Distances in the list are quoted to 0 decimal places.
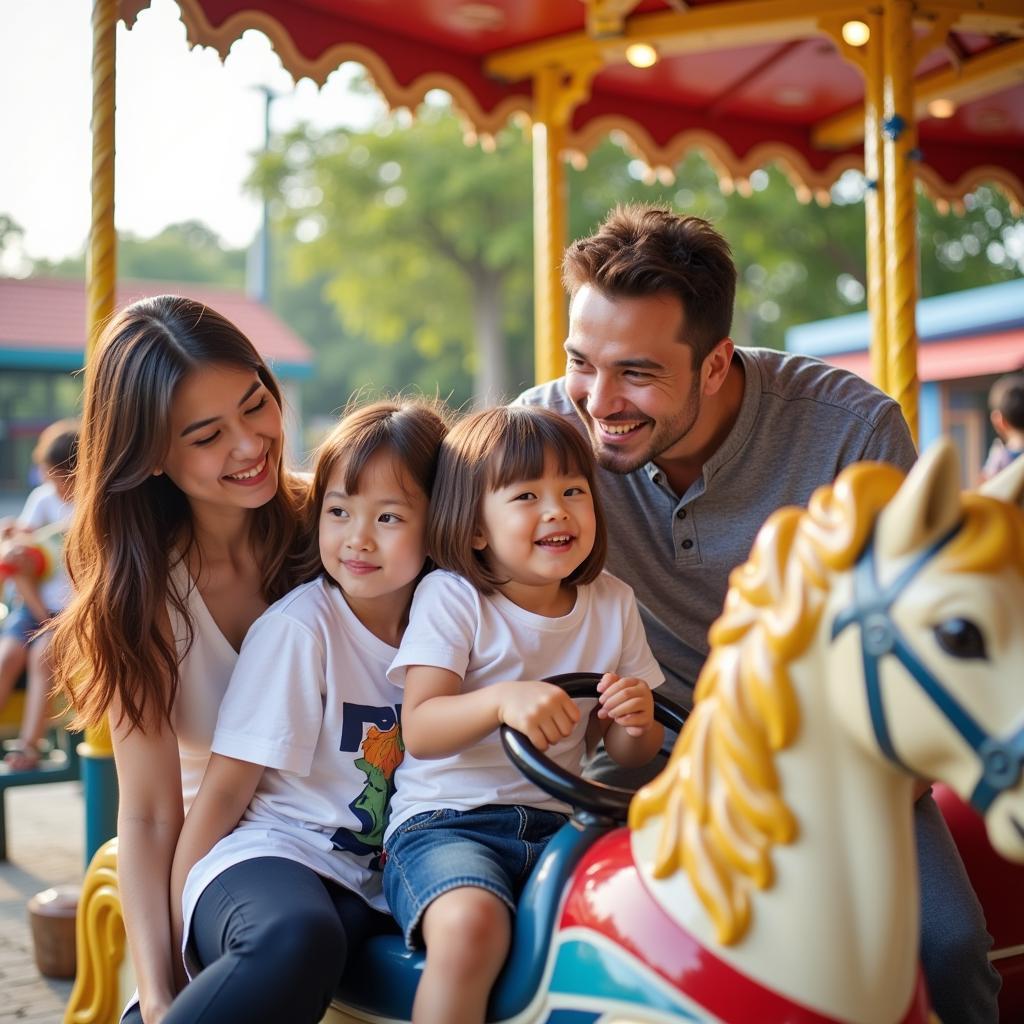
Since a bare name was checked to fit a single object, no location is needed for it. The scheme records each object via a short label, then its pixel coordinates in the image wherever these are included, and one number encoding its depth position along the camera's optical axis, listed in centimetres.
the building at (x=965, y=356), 1030
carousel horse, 127
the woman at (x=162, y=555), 223
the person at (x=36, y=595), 542
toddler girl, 186
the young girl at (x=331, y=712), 204
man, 259
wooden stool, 366
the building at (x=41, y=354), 1645
